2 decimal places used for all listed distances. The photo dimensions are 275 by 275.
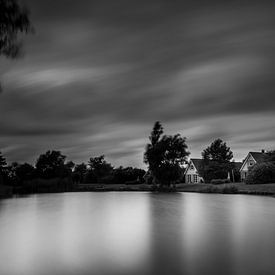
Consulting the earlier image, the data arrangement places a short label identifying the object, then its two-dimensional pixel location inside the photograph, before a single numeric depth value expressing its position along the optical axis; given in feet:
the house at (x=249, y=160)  207.28
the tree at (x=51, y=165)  285.23
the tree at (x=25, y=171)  281.37
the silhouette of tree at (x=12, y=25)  18.71
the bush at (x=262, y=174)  150.61
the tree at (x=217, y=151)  270.46
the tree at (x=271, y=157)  167.65
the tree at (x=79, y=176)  310.45
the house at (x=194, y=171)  235.38
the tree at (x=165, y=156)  187.83
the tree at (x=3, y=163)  265.50
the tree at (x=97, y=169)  296.01
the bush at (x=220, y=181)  184.36
